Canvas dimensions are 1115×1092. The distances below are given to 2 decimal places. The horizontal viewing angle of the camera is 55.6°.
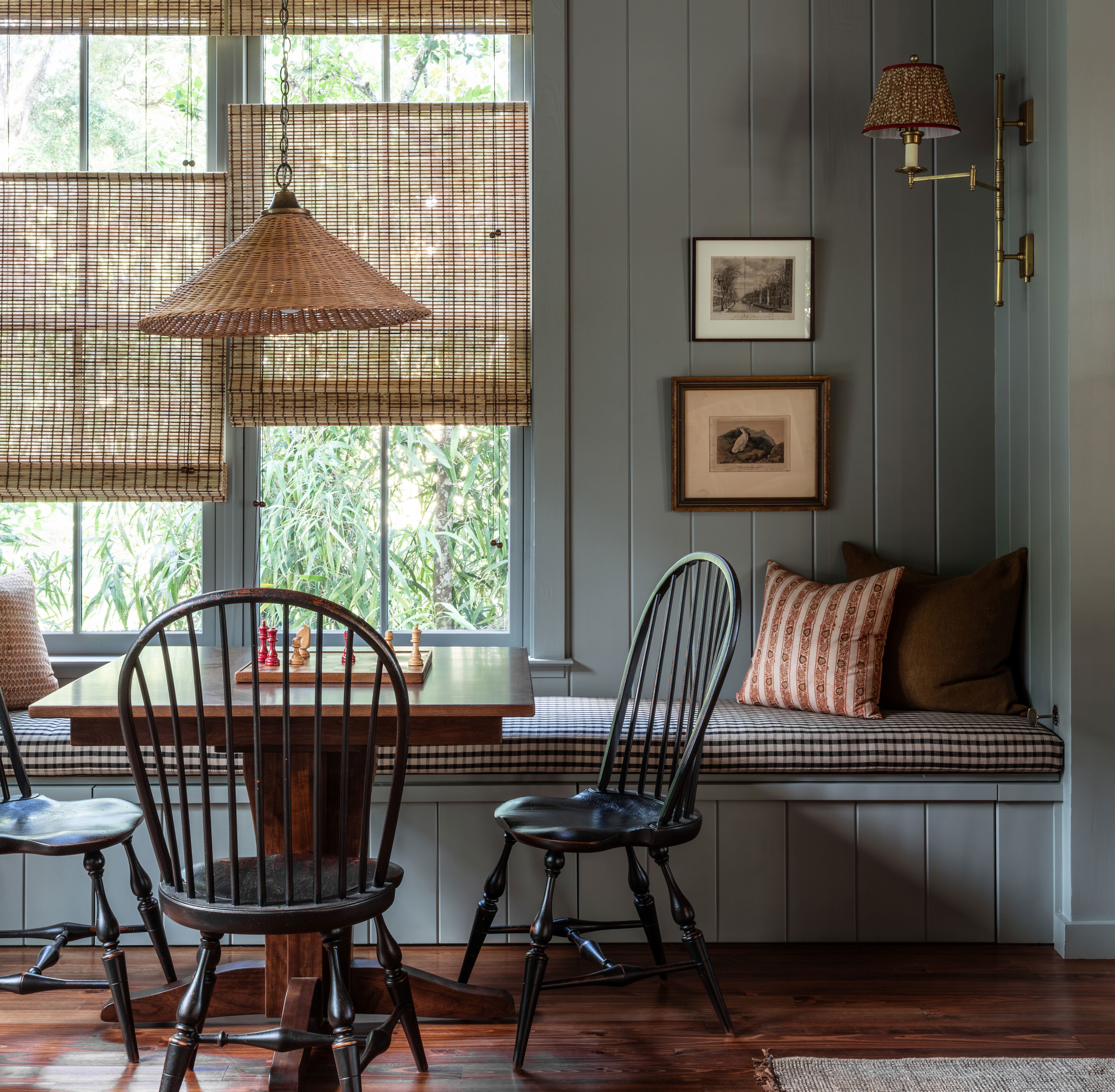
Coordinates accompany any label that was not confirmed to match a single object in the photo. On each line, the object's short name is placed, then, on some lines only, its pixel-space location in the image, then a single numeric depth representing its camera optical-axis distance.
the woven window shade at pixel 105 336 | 3.21
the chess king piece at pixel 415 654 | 2.27
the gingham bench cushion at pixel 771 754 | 2.66
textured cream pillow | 2.93
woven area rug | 1.95
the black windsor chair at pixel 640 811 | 2.07
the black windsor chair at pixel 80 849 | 2.05
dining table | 1.94
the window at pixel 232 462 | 3.28
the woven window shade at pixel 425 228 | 3.21
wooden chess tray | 2.14
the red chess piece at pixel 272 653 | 2.27
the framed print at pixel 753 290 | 3.17
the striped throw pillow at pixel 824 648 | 2.85
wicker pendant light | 1.96
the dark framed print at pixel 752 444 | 3.17
